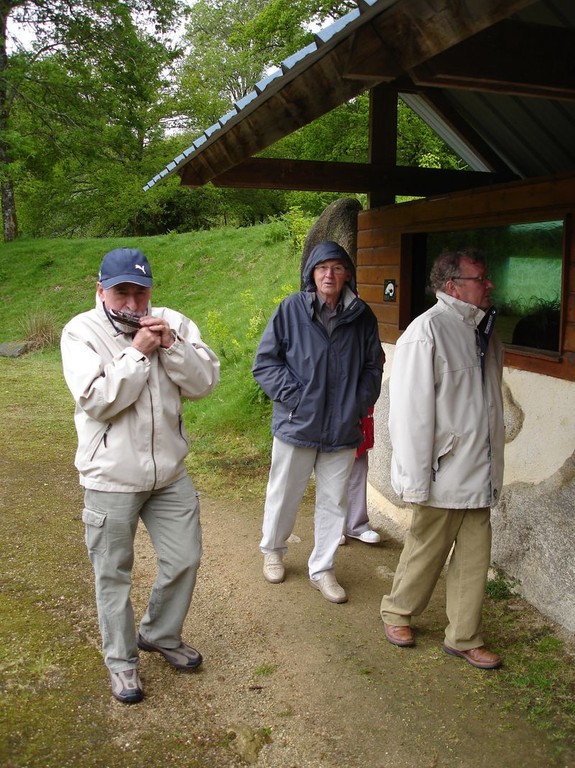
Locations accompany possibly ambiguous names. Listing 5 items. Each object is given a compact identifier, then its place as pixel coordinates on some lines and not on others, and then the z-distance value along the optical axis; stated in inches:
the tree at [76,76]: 677.9
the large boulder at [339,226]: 246.5
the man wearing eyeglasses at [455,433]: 127.5
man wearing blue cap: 113.8
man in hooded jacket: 156.8
